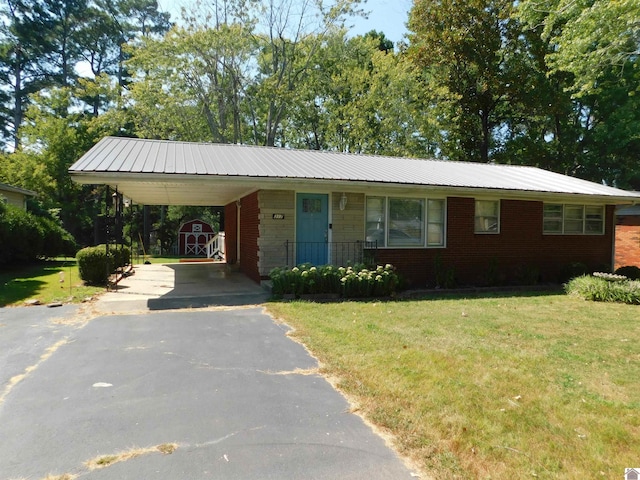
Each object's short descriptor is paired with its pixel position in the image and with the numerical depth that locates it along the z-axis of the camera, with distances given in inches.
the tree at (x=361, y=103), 983.6
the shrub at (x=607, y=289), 359.3
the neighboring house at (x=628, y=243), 611.5
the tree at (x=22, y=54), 1267.2
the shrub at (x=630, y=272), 493.2
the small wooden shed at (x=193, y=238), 1112.2
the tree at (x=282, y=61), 992.2
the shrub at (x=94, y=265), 402.6
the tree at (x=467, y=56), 898.1
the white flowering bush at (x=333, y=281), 343.0
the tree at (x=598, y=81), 384.2
